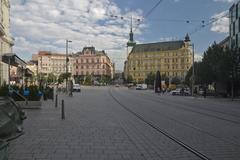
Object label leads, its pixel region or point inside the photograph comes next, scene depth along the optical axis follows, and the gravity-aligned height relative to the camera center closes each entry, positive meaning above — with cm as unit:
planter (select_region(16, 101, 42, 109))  1235 -161
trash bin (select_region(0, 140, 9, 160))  334 -125
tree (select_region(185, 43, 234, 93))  2730 +230
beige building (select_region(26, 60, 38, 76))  6779 +453
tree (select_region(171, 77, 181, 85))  6944 -34
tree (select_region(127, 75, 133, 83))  8444 +40
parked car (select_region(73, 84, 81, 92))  3870 -168
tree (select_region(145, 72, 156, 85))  7109 +37
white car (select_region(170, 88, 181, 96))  3790 -238
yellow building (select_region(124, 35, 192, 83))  7760 +882
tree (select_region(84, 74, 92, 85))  8162 -9
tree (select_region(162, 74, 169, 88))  6887 +57
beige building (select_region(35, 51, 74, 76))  7766 +707
